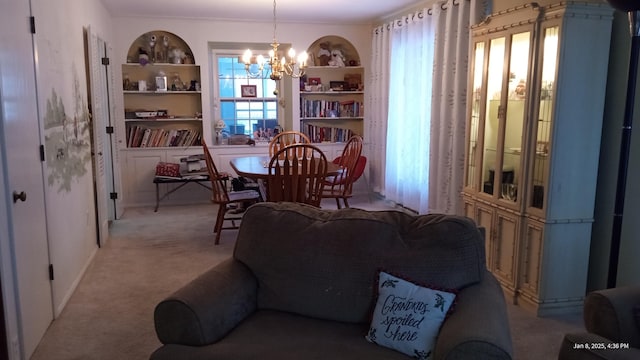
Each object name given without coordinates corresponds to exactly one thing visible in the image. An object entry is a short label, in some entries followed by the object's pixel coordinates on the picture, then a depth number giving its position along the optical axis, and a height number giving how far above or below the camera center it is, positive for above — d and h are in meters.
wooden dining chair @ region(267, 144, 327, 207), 4.06 -0.52
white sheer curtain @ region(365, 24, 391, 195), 6.27 +0.11
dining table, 4.20 -0.48
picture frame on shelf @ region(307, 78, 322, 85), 6.88 +0.46
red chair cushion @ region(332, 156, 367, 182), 5.82 -0.59
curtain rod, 4.73 +1.07
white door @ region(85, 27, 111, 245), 4.36 -0.10
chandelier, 4.66 +0.49
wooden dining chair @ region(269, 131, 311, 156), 5.77 -0.33
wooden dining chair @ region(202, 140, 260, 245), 4.51 -0.77
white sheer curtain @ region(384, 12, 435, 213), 5.26 +0.05
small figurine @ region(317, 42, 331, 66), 6.84 +0.79
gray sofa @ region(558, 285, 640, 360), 1.67 -0.75
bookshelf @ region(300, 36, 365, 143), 6.86 +0.31
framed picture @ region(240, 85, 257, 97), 6.85 +0.32
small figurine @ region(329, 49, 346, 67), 6.83 +0.75
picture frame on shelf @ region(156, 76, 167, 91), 6.35 +0.37
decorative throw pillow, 1.74 -0.71
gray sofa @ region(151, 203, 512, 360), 1.76 -0.67
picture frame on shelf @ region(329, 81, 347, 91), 6.94 +0.41
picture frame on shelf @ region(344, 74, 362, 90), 7.00 +0.47
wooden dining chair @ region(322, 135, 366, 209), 4.98 -0.63
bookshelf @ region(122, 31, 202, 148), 6.35 +0.25
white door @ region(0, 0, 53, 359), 2.34 -0.40
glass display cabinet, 2.88 -0.16
